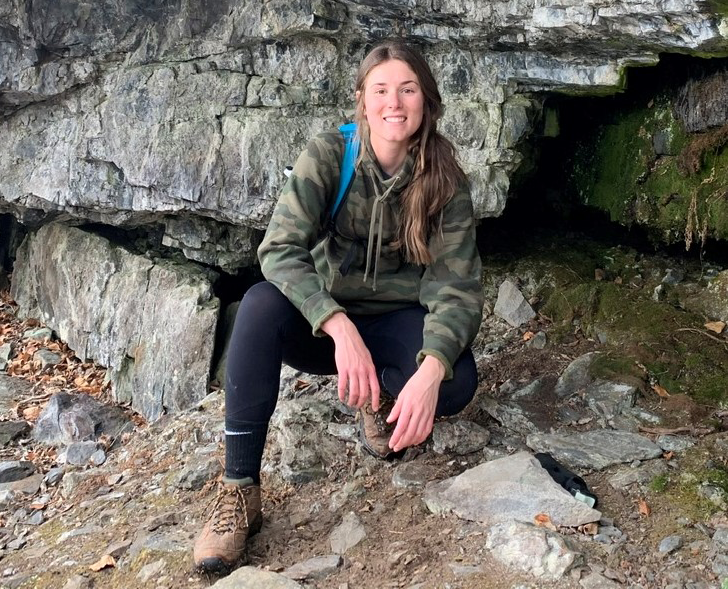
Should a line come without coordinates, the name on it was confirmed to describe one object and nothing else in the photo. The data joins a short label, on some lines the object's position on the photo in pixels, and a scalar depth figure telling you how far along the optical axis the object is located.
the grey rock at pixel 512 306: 6.14
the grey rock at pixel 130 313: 7.71
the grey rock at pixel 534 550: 3.07
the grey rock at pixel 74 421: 6.96
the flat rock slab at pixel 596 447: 4.06
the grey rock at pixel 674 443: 4.12
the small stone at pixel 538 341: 5.67
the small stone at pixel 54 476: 5.74
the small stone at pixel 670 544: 3.25
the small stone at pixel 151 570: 3.49
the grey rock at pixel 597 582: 2.99
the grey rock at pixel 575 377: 4.97
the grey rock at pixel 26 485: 5.64
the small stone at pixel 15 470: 6.06
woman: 3.38
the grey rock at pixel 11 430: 7.01
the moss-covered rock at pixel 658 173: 5.55
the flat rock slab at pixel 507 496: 3.47
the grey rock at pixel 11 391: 7.83
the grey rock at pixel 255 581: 3.12
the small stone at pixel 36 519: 4.95
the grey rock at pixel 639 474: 3.82
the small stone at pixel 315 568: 3.28
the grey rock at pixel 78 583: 3.60
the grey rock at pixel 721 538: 3.23
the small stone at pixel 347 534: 3.53
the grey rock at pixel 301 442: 4.32
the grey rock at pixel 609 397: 4.64
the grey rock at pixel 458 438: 4.30
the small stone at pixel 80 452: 6.20
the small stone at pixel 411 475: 3.98
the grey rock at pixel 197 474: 4.47
